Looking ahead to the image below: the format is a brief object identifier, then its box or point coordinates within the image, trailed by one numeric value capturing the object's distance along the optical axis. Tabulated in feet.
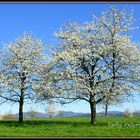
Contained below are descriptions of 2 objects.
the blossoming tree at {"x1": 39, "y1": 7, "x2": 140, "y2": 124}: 71.51
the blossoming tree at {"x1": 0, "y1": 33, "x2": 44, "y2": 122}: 88.64
